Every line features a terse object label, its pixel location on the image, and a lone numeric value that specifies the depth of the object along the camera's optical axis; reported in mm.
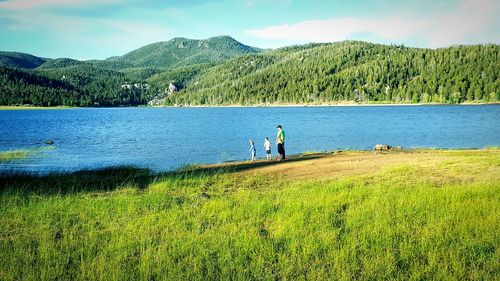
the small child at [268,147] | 33734
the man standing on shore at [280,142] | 32438
